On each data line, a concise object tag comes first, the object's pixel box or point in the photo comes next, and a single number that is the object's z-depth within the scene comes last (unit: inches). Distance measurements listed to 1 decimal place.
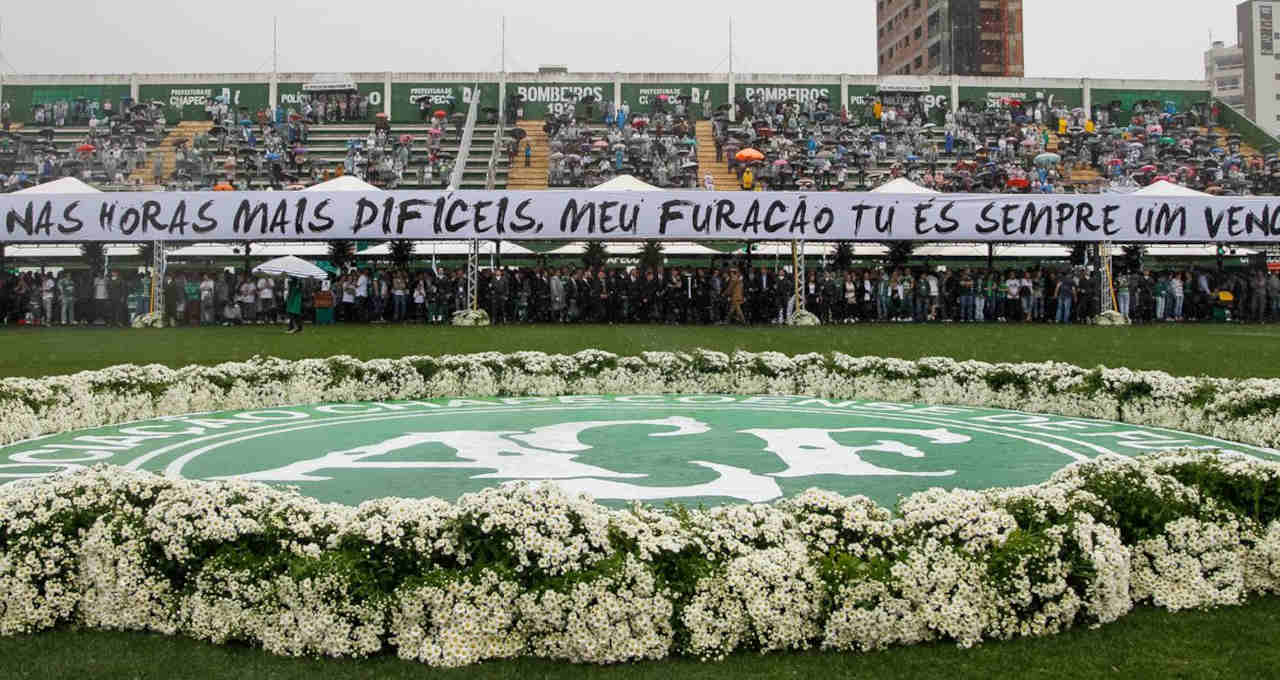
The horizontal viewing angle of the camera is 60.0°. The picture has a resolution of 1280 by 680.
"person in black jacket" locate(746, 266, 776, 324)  1159.0
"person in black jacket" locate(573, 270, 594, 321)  1168.8
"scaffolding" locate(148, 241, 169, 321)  1070.4
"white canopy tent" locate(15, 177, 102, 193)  1125.1
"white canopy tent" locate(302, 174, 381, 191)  1104.2
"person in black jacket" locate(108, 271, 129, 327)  1186.6
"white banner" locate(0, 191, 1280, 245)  1047.6
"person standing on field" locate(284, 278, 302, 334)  939.3
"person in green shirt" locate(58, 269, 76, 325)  1166.3
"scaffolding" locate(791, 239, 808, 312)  1090.8
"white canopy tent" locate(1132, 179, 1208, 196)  1154.8
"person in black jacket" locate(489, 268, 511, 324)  1148.5
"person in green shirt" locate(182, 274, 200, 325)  1175.6
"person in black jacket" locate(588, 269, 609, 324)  1159.0
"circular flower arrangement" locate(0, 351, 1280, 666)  166.2
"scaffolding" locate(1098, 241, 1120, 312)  1122.1
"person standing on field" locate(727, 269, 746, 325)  1131.3
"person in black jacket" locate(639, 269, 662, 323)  1162.6
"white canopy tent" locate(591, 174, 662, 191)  1125.8
